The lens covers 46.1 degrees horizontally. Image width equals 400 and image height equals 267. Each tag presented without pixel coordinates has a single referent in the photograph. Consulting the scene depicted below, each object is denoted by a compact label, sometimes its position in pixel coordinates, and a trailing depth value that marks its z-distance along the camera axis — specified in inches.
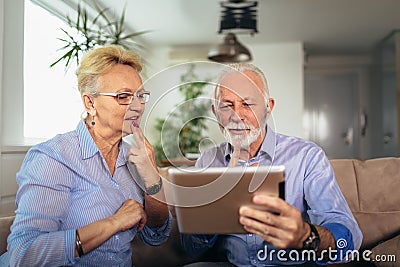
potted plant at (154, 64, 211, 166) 52.5
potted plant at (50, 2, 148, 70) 114.3
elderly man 54.1
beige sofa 74.0
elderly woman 50.8
